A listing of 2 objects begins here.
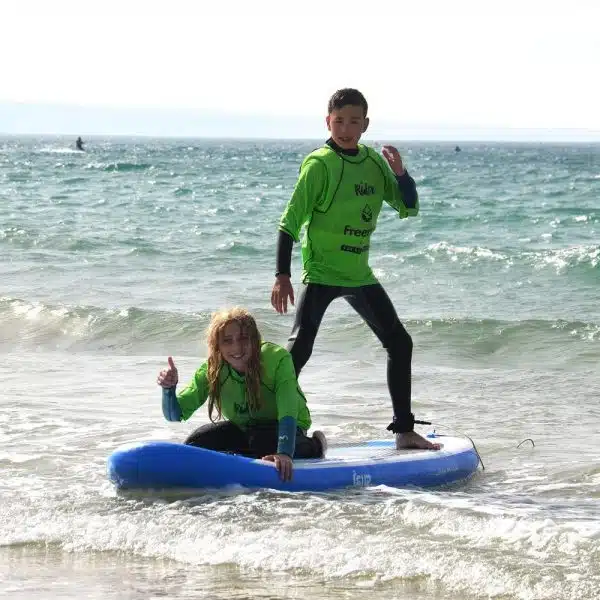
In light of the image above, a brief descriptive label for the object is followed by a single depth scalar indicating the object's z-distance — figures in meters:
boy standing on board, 12.06
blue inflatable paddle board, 11.66
